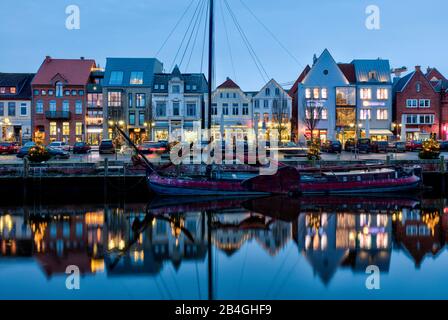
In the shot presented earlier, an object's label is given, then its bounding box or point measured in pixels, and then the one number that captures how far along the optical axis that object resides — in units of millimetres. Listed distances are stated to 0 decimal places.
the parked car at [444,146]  57625
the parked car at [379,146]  55406
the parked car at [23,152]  46925
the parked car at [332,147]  55981
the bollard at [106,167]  36284
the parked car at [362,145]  54969
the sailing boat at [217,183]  34812
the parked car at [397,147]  56219
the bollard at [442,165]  38656
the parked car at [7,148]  54116
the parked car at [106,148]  52469
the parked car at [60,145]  57706
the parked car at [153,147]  53375
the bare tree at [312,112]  72875
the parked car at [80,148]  55812
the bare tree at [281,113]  74188
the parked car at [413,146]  58188
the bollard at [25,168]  35844
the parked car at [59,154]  45938
